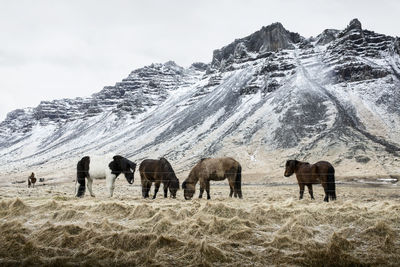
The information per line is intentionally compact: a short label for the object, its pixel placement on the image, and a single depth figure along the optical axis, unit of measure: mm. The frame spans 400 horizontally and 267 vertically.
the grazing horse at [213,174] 15273
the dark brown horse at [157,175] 15797
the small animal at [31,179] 36297
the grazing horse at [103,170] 15164
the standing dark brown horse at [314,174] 15031
